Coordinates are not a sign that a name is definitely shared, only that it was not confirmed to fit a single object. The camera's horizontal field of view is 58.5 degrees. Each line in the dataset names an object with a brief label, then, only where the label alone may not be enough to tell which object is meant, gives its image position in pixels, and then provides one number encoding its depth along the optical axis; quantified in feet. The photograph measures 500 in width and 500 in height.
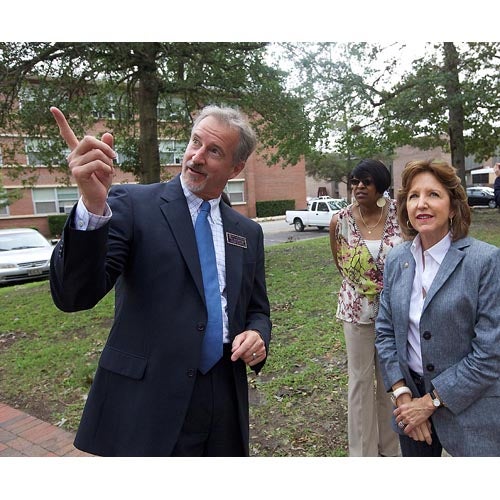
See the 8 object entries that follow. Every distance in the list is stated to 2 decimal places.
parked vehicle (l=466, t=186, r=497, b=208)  102.37
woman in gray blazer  5.88
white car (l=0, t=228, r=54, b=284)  35.81
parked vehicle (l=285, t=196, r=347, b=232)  74.95
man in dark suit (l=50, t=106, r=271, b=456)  5.38
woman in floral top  9.27
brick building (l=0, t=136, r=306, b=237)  86.02
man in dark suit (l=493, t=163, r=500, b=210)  9.80
